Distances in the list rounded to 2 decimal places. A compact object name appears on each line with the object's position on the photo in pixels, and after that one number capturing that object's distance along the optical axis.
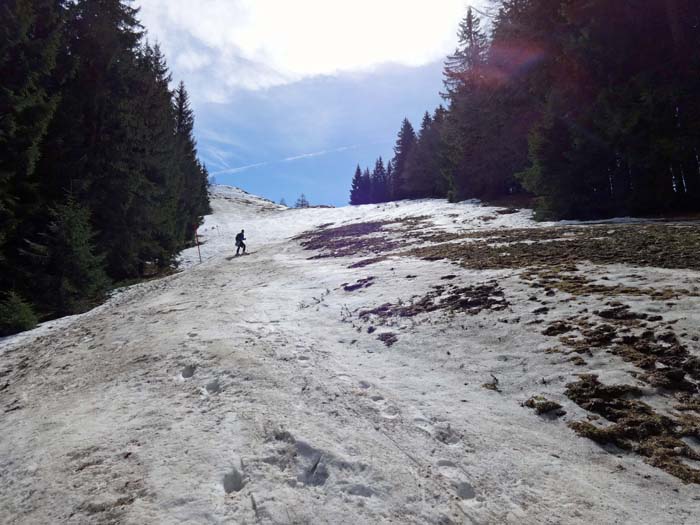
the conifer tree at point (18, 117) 9.86
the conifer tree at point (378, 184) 88.69
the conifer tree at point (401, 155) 64.81
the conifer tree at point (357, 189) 100.86
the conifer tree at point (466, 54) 33.50
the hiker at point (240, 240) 21.69
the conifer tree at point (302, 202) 127.59
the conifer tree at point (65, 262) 10.64
